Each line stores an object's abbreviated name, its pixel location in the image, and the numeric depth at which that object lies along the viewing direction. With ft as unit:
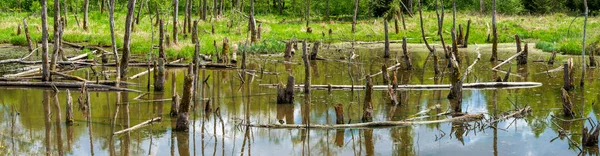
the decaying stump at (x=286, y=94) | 52.65
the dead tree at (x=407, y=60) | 77.31
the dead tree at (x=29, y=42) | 93.07
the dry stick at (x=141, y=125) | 40.47
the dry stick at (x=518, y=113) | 45.95
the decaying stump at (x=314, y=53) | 88.94
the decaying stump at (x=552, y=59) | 81.00
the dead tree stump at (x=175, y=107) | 46.89
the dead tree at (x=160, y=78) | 56.54
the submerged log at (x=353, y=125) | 43.21
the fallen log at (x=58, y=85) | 57.88
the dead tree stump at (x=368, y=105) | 46.01
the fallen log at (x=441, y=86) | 59.77
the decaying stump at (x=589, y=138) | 38.63
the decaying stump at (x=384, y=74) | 60.91
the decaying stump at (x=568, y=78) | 57.00
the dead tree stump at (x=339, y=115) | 43.42
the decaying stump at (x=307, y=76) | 55.83
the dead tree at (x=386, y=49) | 86.48
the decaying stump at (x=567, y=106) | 46.42
